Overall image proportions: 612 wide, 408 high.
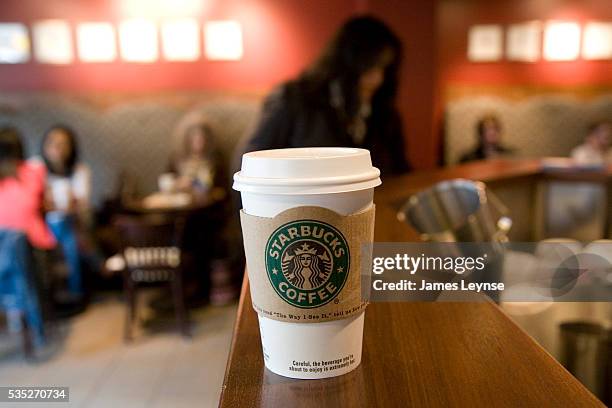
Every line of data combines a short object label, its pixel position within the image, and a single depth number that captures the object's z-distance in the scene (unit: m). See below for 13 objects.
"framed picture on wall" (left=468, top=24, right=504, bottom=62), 6.49
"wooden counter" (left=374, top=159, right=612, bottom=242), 2.57
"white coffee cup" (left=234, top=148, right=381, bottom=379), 0.67
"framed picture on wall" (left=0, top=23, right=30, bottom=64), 5.58
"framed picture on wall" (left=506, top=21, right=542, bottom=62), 6.51
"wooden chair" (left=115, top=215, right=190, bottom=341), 3.96
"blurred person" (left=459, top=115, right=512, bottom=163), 6.23
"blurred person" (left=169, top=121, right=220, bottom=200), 5.16
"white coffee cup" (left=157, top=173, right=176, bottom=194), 4.81
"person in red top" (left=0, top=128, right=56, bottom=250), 3.88
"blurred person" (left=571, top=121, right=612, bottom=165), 5.95
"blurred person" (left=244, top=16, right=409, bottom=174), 2.27
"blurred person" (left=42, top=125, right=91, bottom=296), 4.71
